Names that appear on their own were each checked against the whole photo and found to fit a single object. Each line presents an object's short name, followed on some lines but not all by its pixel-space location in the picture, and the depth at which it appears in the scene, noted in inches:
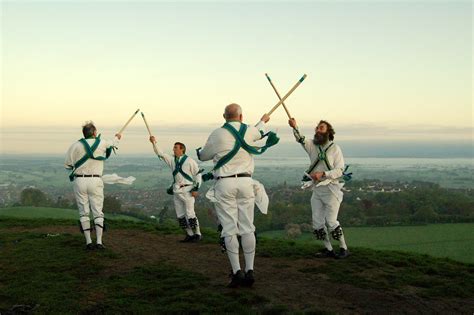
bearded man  402.0
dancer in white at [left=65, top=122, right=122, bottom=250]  449.4
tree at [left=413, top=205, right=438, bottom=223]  1020.5
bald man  311.1
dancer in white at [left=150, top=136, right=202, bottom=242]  521.3
